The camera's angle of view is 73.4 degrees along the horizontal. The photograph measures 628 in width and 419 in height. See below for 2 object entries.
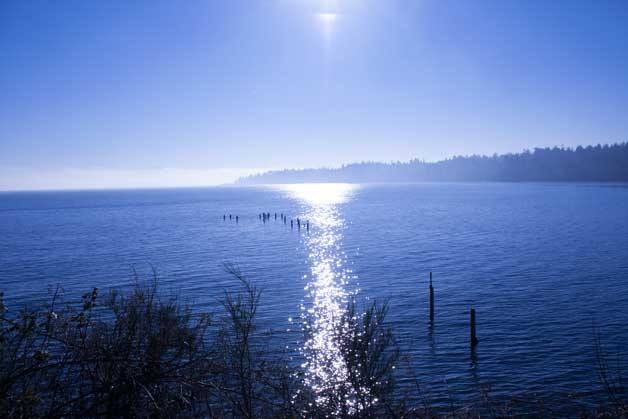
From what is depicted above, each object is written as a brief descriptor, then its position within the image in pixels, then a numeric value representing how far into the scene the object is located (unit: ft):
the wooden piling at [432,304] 108.58
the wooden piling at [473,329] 92.67
